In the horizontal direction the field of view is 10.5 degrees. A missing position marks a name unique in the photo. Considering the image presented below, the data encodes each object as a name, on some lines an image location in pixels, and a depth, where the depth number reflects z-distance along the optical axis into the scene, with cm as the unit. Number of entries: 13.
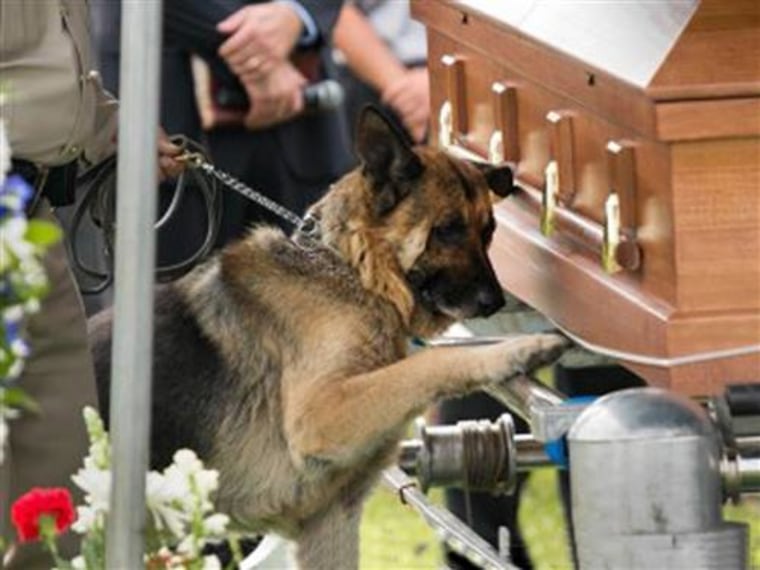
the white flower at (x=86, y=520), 742
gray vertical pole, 701
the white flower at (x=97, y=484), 726
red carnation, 722
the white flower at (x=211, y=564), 747
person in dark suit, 1328
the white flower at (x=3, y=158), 642
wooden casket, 782
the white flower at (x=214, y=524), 742
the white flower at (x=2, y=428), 644
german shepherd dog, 951
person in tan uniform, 860
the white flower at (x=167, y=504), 746
